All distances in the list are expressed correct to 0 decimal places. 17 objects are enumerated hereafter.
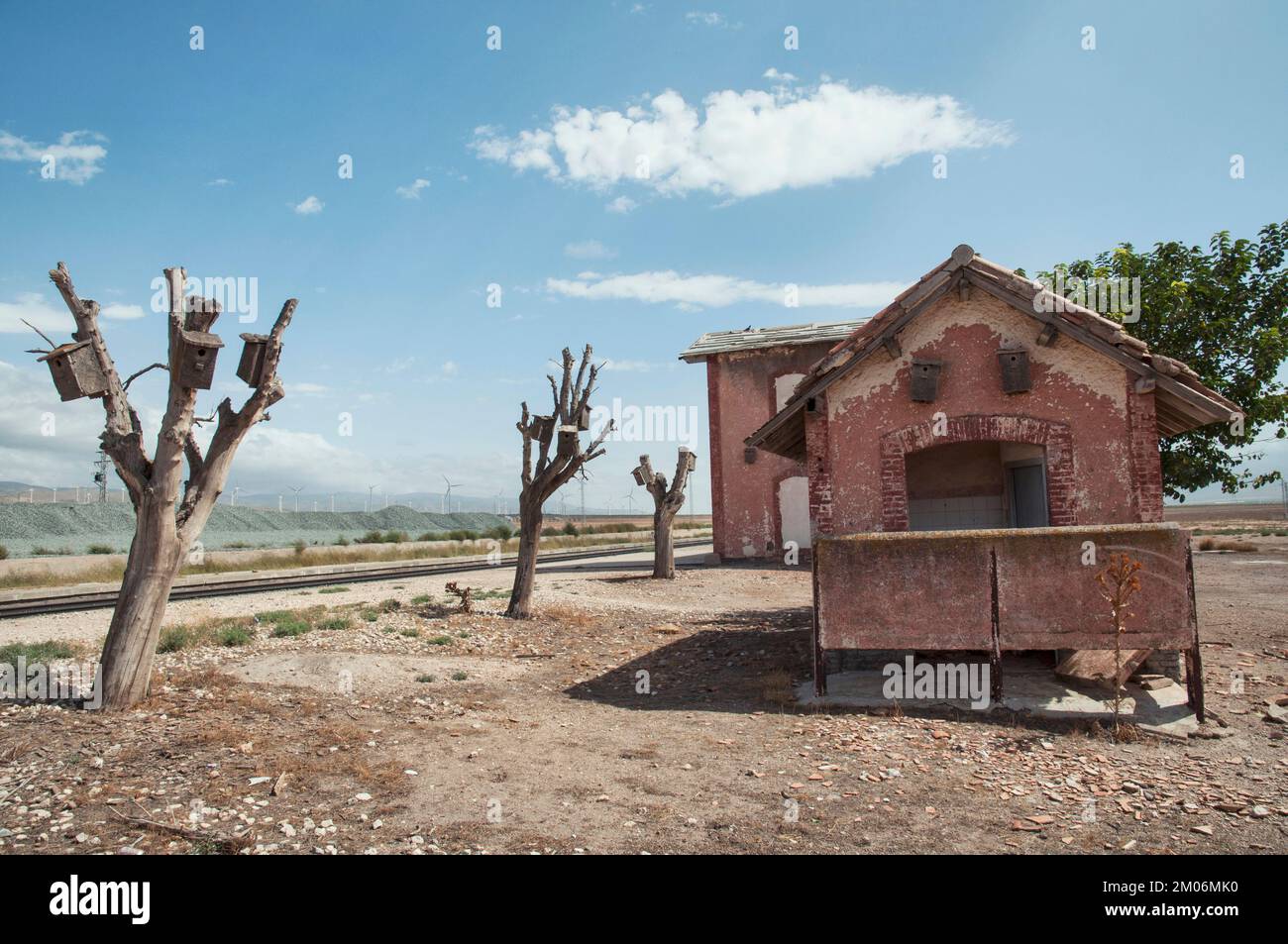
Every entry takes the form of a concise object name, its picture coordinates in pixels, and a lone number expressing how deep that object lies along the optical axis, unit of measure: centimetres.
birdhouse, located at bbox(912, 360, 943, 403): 944
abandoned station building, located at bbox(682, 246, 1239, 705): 772
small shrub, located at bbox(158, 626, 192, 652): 1012
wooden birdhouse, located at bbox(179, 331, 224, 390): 755
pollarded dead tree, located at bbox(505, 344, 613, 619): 1449
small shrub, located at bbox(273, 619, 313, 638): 1152
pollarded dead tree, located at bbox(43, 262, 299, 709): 733
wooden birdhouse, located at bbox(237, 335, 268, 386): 798
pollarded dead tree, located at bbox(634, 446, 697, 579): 2202
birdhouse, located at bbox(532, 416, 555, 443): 1469
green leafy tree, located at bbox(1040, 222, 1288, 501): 1269
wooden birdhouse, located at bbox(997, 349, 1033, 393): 915
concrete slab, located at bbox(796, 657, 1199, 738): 728
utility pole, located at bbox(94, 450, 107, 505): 5606
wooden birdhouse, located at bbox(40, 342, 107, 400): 729
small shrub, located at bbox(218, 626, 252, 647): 1062
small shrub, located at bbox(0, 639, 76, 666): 940
